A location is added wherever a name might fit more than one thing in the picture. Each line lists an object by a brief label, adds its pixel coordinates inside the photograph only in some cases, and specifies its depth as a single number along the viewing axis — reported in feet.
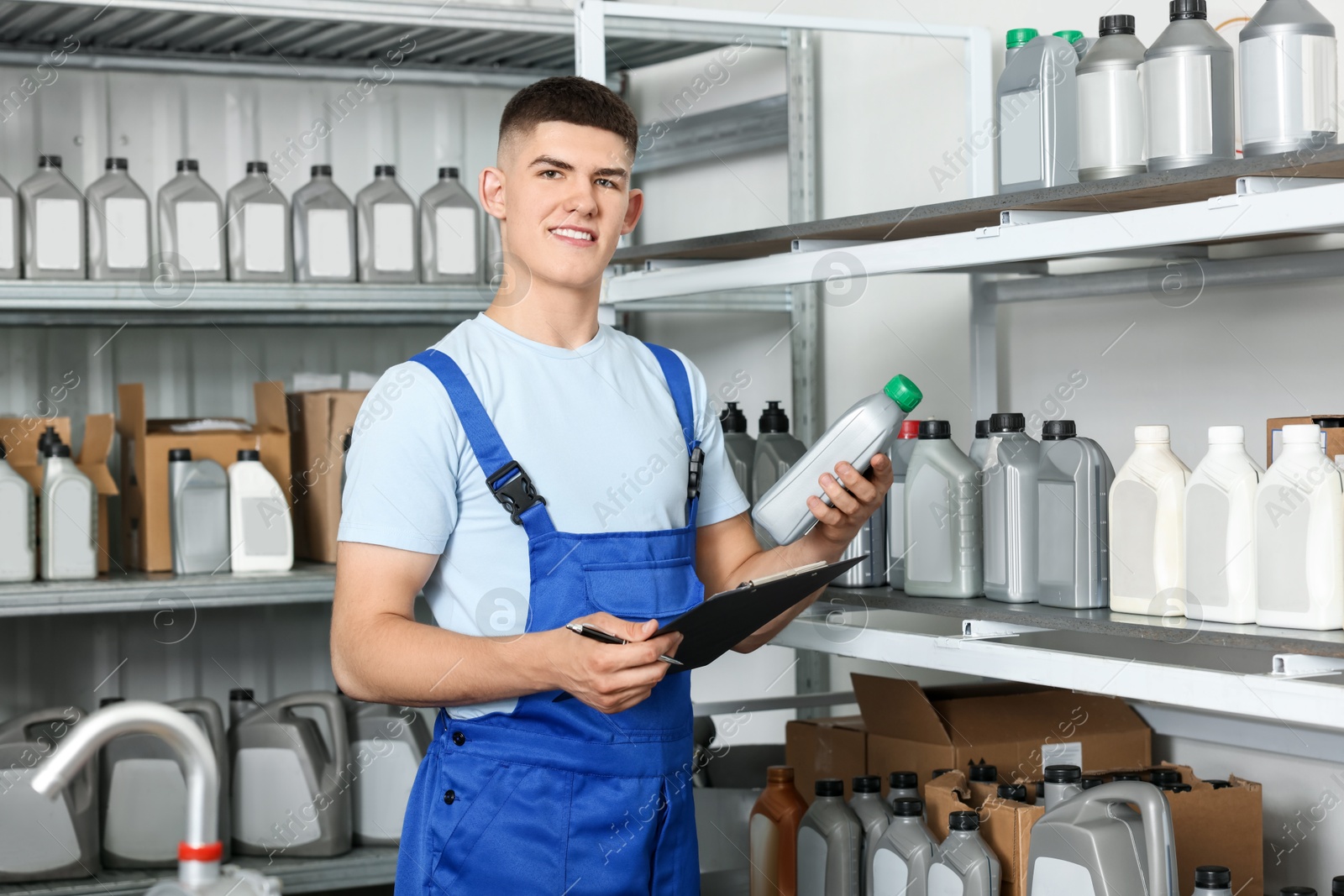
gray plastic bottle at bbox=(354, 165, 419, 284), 9.23
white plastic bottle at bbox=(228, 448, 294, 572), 8.95
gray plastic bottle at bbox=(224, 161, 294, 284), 8.96
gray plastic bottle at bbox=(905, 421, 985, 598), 6.23
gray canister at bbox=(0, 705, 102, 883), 8.16
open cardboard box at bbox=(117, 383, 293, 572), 8.98
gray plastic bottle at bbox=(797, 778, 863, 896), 6.42
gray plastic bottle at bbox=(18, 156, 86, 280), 8.54
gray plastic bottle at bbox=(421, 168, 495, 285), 9.43
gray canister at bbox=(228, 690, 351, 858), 8.75
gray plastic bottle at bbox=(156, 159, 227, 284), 8.87
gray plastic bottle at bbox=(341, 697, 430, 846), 9.02
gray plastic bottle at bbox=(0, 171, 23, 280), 8.48
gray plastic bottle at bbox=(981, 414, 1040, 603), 5.88
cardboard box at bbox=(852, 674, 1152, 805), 6.66
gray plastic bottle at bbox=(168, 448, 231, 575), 8.87
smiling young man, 5.08
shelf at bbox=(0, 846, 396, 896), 8.20
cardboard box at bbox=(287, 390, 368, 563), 9.30
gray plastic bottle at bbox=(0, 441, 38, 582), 8.38
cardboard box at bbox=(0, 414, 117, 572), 8.99
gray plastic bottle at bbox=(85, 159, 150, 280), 8.71
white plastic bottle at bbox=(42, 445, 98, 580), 8.54
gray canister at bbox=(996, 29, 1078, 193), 6.16
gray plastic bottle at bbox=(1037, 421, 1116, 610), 5.57
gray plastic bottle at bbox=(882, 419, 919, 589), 6.63
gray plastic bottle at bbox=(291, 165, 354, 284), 9.14
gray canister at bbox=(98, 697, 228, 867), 8.50
